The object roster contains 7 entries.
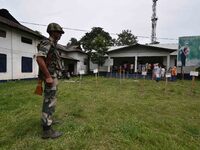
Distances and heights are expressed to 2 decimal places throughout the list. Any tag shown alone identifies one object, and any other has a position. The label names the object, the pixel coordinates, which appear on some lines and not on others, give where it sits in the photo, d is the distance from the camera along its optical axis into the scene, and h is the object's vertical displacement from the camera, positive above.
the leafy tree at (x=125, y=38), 35.75 +8.58
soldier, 2.16 -0.02
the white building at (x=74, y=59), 19.85 +1.82
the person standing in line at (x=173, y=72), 13.77 -0.02
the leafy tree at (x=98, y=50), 18.71 +3.01
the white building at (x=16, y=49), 10.35 +1.69
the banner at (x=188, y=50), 13.11 +2.13
